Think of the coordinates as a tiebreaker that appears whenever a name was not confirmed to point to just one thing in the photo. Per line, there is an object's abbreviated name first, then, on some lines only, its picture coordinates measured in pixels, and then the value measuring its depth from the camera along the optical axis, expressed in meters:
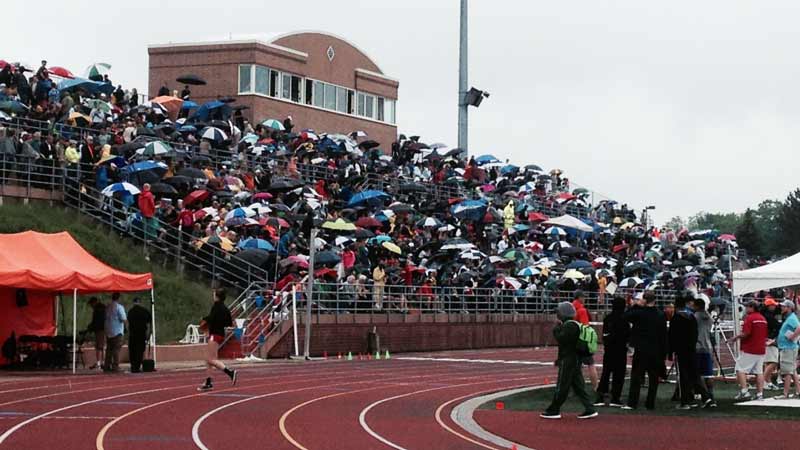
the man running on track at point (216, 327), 25.39
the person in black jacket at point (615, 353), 23.62
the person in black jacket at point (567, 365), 21.00
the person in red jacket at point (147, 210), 40.38
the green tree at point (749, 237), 103.75
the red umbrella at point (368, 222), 47.75
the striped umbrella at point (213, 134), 48.56
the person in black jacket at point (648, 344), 22.48
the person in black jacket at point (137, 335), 31.64
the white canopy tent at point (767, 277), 28.32
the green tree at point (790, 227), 104.25
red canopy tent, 29.83
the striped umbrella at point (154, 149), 41.78
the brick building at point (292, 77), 64.88
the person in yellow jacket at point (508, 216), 58.37
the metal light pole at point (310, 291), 37.62
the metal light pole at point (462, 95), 70.06
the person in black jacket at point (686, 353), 23.05
